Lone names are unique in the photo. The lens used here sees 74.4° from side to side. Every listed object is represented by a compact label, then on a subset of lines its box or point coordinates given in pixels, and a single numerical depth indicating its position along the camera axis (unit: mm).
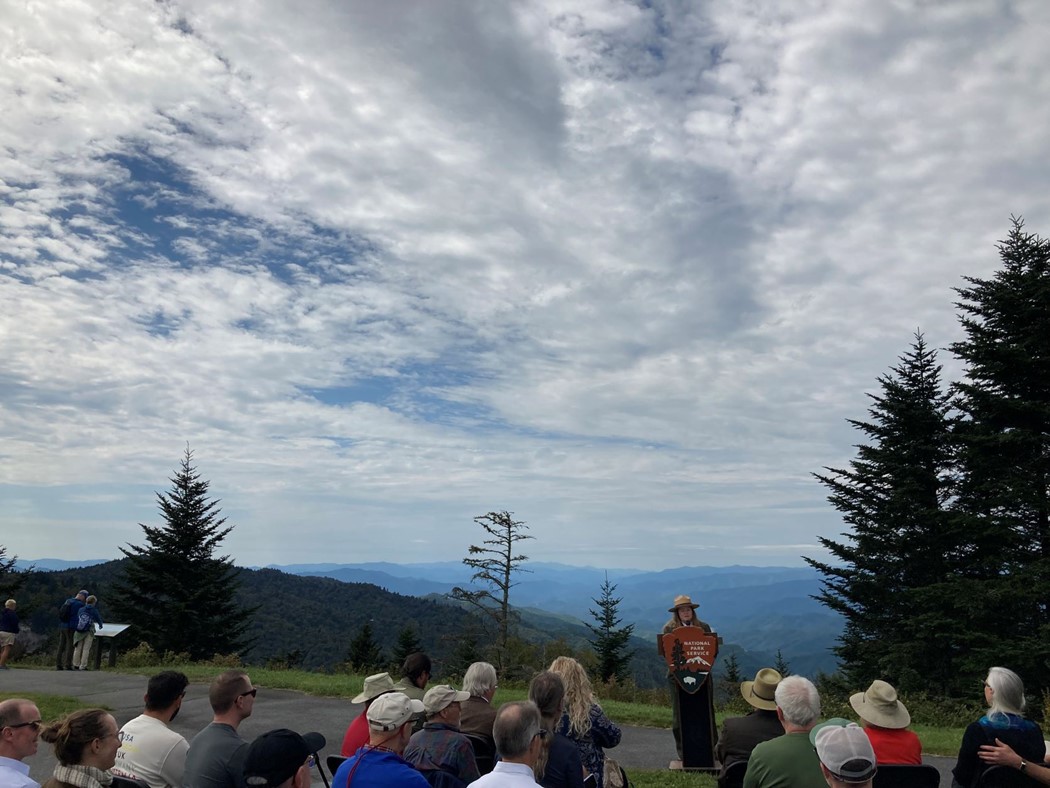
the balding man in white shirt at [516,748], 3547
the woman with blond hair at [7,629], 17531
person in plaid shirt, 4625
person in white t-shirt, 4625
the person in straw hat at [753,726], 5543
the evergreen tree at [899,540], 27562
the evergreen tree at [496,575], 37312
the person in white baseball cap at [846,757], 3049
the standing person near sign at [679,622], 8734
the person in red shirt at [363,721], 5801
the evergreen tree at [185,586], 37156
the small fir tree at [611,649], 38509
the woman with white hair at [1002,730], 4723
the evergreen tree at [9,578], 35344
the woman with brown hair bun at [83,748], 3643
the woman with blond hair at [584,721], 5375
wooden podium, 8578
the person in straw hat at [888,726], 5051
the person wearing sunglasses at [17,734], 4199
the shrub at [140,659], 20297
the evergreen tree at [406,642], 43050
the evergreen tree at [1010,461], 23453
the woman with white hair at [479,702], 5520
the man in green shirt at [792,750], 4324
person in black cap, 3768
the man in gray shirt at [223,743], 4492
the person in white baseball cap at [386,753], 3980
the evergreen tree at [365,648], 43969
